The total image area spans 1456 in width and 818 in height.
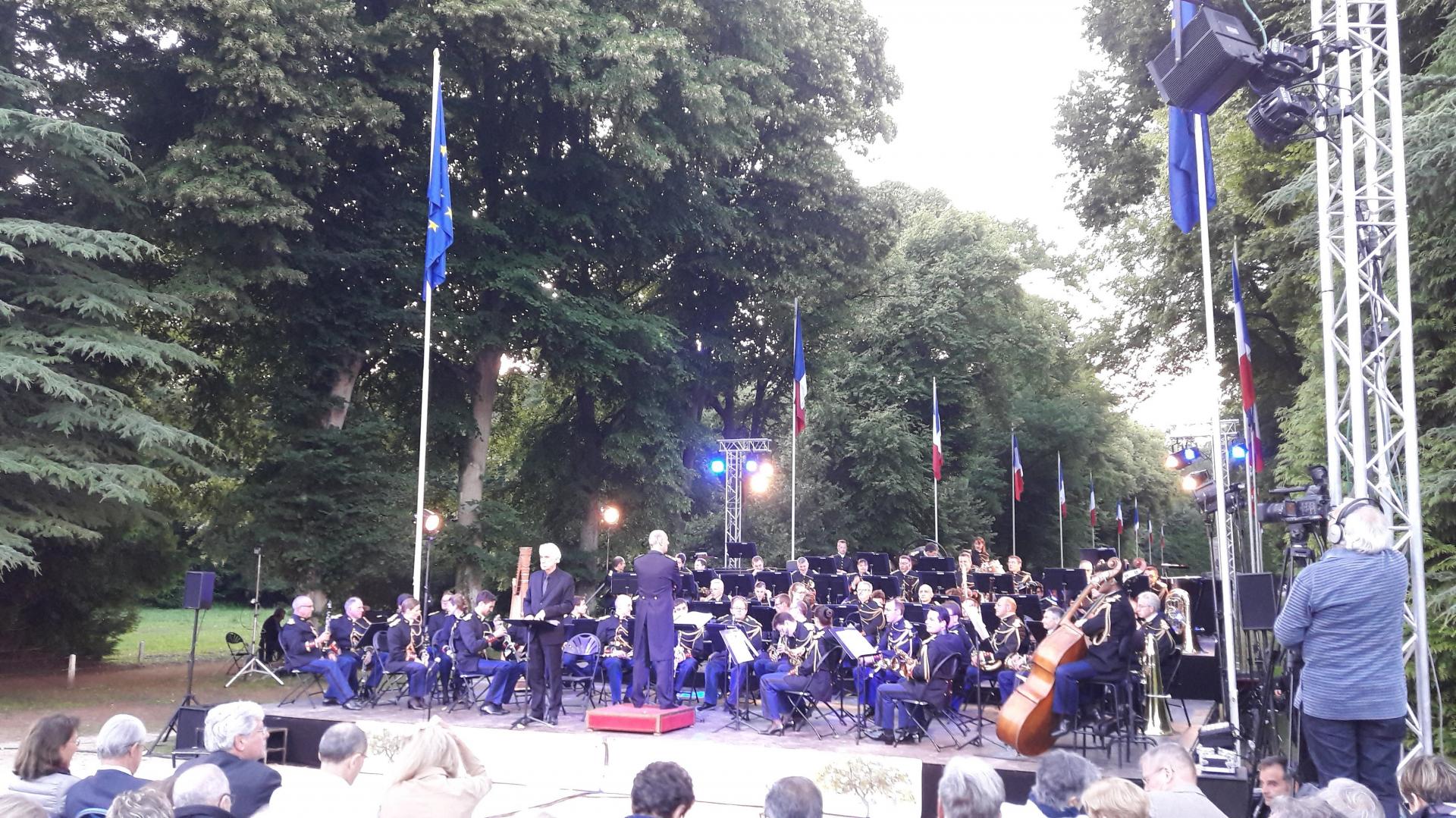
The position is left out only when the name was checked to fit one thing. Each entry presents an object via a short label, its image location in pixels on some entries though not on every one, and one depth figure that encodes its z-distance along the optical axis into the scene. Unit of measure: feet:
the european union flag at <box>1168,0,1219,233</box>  33.53
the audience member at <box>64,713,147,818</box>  14.83
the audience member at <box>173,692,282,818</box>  15.99
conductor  37.60
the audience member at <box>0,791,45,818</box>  11.20
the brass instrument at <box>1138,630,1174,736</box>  34.47
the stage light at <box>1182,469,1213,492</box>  37.81
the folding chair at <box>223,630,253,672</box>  57.93
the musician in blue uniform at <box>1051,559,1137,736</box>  31.68
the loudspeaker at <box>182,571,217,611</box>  39.75
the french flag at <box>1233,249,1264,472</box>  38.75
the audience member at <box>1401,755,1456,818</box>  14.84
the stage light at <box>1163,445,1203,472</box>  40.47
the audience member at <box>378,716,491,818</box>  14.90
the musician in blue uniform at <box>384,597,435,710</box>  43.16
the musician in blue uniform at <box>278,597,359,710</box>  43.39
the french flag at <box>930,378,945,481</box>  88.79
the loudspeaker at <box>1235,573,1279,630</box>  26.73
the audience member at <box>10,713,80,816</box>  15.85
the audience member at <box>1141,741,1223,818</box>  14.42
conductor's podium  35.50
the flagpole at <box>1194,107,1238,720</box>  28.40
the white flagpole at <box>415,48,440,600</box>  39.52
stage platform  27.76
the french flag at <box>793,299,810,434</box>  73.97
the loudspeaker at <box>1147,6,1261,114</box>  24.29
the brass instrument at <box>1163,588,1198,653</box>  43.16
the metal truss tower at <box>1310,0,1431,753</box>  23.85
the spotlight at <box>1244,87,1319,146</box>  24.57
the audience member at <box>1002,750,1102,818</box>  14.84
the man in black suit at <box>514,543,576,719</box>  37.24
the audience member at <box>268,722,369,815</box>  14.80
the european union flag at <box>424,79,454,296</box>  45.42
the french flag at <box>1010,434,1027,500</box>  109.14
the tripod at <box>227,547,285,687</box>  52.47
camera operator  18.38
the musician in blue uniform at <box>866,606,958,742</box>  35.47
